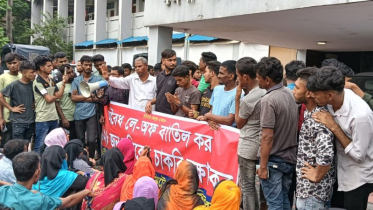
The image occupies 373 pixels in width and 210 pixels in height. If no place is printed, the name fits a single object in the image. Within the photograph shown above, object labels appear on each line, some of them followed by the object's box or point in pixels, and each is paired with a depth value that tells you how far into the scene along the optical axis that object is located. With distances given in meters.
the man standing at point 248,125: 3.80
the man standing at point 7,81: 6.48
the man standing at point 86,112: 6.61
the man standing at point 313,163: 2.93
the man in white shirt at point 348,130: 2.85
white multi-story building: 6.29
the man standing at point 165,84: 5.60
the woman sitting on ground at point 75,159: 4.76
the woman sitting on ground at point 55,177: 4.03
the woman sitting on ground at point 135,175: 3.91
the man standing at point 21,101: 6.22
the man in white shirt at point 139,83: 6.00
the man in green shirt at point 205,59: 6.43
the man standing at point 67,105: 6.68
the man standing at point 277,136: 3.50
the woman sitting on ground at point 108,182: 4.09
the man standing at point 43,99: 6.28
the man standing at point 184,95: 5.06
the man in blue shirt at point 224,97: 4.36
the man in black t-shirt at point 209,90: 4.97
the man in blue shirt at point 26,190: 3.17
